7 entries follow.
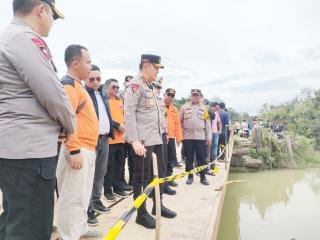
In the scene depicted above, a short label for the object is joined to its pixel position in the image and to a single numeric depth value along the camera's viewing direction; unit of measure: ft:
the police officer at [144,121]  8.04
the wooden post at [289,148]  31.09
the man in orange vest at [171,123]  14.32
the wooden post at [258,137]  29.98
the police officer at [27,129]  3.94
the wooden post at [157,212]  6.64
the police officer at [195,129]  13.88
